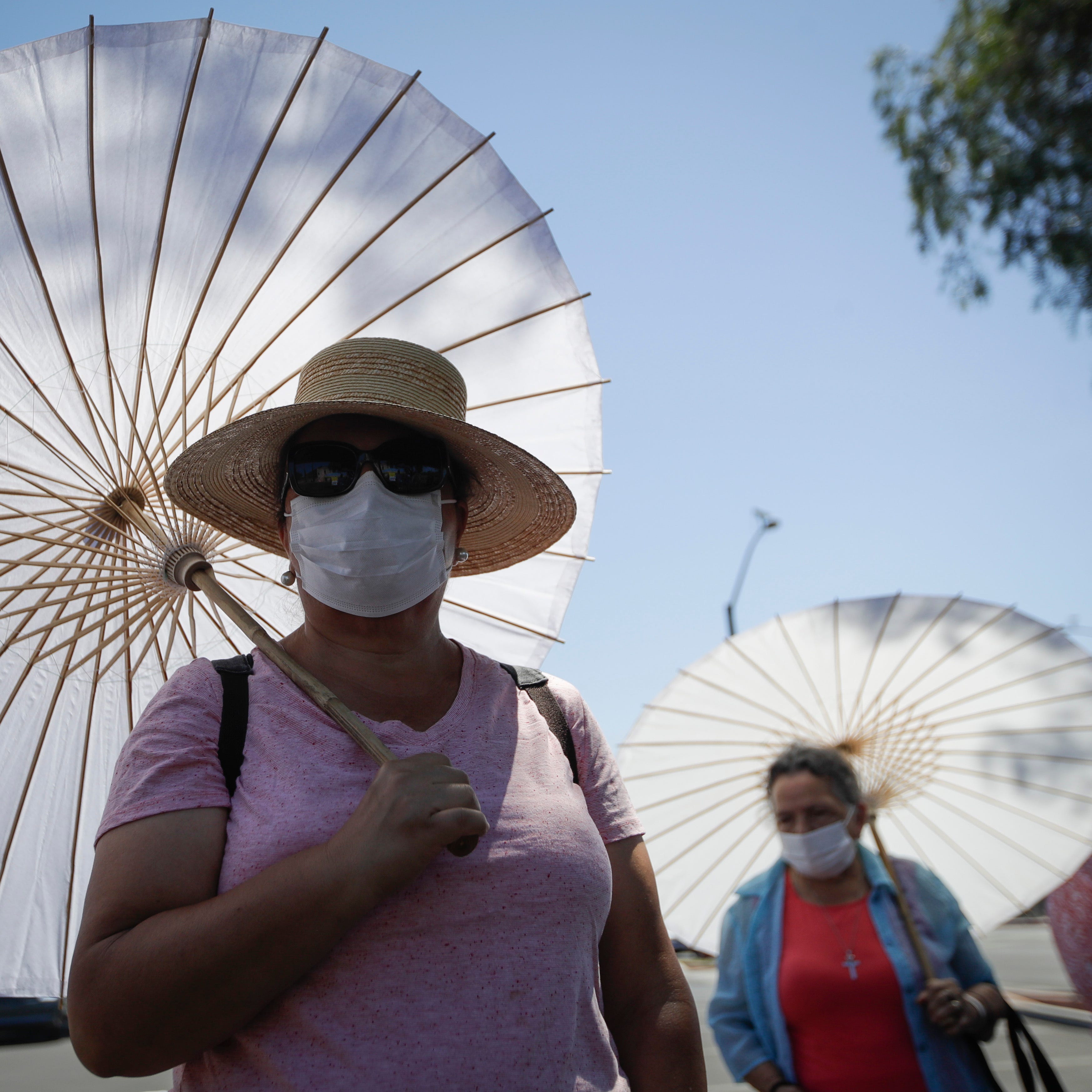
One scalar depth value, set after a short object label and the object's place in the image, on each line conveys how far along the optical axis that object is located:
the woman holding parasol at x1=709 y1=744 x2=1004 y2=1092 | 3.07
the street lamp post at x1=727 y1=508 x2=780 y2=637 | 17.78
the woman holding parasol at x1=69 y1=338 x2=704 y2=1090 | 1.20
